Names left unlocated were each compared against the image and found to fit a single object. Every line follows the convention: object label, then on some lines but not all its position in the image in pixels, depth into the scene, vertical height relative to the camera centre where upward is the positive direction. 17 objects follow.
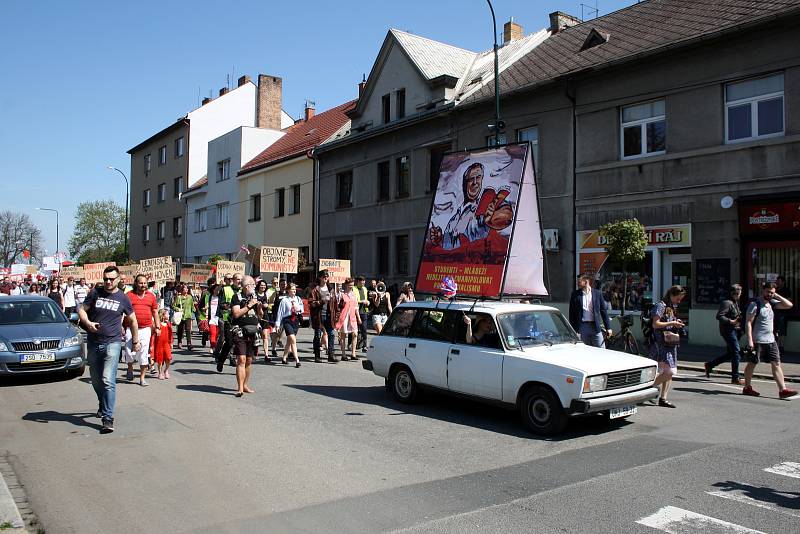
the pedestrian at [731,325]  11.66 -0.65
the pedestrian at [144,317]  11.35 -0.60
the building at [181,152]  47.38 +9.78
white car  7.51 -0.94
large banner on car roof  10.16 +0.89
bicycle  13.08 -1.06
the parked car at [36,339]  10.88 -0.96
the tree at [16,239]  77.53 +4.96
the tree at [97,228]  71.81 +5.72
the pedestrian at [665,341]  9.23 -0.75
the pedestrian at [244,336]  10.15 -0.80
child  11.97 -1.18
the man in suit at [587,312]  10.90 -0.43
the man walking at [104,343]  7.88 -0.72
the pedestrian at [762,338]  10.39 -0.80
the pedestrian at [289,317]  14.11 -0.71
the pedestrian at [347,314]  14.80 -0.66
